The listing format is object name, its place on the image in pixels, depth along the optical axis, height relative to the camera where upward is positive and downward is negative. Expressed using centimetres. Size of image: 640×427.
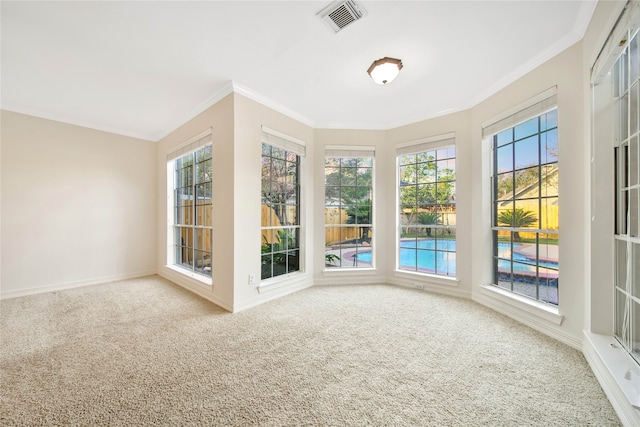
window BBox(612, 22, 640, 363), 155 +10
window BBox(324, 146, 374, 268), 409 +4
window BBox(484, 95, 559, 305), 242 +11
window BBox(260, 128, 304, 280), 340 +11
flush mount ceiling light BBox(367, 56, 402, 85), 234 +139
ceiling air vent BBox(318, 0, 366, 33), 175 +149
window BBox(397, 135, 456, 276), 352 +9
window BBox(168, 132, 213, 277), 371 +11
